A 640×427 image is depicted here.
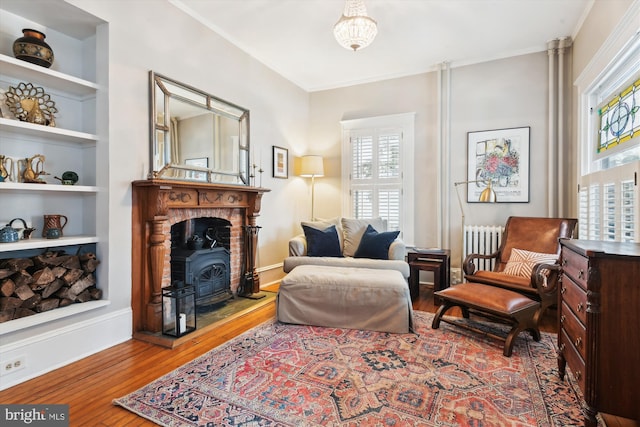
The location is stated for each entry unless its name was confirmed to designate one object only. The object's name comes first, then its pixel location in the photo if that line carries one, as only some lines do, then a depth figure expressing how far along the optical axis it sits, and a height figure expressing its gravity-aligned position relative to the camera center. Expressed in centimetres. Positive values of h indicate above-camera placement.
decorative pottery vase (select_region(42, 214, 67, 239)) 234 -12
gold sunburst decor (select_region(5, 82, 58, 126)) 225 +75
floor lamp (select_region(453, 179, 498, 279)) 368 +15
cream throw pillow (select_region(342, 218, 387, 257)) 400 -24
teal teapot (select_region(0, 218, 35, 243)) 209 -17
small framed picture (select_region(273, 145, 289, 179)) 446 +67
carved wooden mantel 267 -31
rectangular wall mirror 287 +75
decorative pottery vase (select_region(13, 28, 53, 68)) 220 +111
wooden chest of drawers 139 -54
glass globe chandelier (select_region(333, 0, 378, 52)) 262 +150
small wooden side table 369 -64
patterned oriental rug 167 -106
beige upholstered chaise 274 -77
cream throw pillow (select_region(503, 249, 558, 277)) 310 -50
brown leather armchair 262 -47
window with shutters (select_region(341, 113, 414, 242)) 459 +60
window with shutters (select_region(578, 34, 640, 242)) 221 +48
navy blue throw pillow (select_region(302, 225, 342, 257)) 381 -39
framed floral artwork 396 +60
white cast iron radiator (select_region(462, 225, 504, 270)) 398 -38
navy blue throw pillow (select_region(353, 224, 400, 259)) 366 -40
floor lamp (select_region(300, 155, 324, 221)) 473 +64
